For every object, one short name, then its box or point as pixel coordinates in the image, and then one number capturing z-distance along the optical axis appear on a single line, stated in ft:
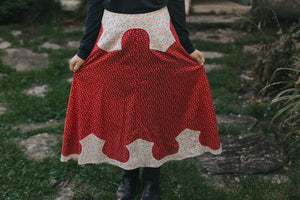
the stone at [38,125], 9.87
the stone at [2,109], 10.77
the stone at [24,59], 14.27
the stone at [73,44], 16.16
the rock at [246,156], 7.75
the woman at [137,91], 5.50
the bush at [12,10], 18.39
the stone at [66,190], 7.07
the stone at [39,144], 8.49
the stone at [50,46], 16.14
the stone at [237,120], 9.45
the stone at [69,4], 20.12
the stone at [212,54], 14.70
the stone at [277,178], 7.39
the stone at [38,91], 12.00
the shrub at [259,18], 17.31
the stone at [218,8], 19.93
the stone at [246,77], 12.41
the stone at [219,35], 16.79
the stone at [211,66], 13.26
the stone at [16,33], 17.62
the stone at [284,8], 16.41
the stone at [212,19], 18.60
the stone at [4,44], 15.98
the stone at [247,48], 15.00
